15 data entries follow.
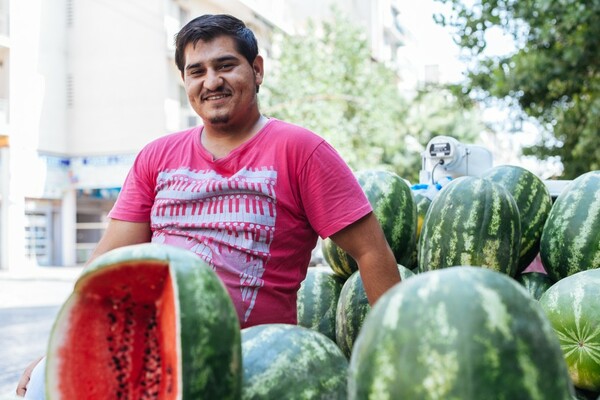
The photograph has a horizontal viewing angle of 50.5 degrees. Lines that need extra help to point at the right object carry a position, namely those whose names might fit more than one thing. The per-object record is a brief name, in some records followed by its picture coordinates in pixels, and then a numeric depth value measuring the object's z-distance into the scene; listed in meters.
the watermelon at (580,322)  1.58
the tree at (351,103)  17.97
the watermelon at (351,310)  2.15
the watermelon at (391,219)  2.53
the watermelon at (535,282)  2.18
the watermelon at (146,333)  1.01
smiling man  1.93
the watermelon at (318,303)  2.47
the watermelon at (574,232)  2.12
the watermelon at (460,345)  0.90
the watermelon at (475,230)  2.11
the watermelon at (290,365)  1.21
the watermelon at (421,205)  2.92
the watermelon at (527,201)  2.42
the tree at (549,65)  7.11
